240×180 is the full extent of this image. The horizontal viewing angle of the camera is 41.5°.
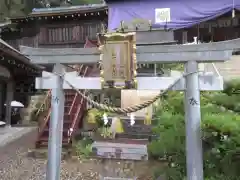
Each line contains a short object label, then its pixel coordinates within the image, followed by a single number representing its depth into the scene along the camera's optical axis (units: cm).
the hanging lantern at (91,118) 1021
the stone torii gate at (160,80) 466
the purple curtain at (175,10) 1430
